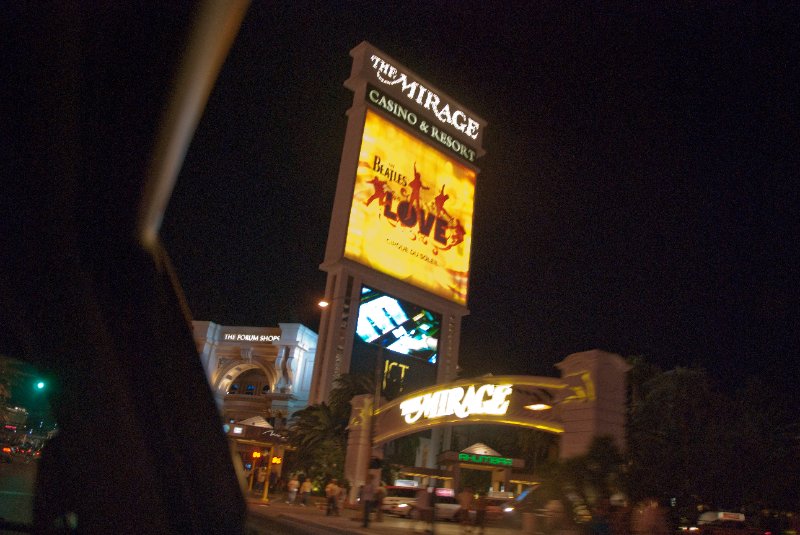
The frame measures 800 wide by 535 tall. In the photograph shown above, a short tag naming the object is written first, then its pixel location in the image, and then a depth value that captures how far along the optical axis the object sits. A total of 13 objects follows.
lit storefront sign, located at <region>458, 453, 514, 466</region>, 32.56
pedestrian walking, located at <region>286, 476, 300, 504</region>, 28.73
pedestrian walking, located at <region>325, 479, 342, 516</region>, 23.17
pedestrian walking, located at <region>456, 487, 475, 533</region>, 18.00
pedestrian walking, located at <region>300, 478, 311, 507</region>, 29.11
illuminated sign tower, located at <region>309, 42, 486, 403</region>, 42.41
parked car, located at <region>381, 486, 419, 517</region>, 26.97
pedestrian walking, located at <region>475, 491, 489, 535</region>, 17.42
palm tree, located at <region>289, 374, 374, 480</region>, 31.59
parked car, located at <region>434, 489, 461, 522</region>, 26.61
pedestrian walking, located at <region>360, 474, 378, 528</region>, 18.30
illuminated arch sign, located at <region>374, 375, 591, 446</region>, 16.42
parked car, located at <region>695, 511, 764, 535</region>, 27.02
